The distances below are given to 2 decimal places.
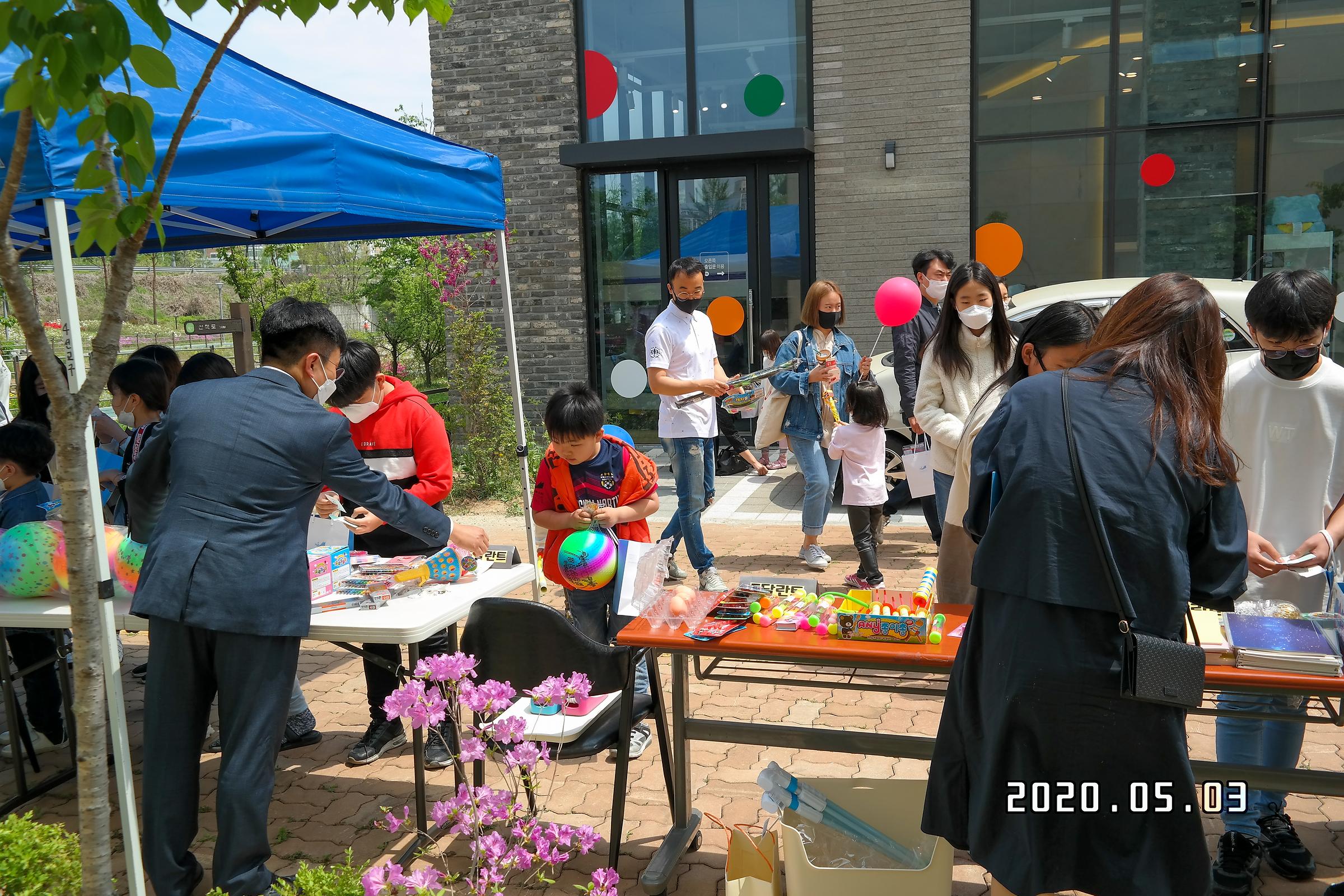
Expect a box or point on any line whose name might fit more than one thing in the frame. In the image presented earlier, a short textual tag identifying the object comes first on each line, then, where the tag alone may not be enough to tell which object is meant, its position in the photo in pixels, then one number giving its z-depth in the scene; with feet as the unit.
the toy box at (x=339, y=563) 12.26
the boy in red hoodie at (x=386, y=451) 13.39
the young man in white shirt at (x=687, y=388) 19.38
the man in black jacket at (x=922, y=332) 19.39
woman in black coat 6.58
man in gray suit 9.32
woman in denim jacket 20.43
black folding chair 10.00
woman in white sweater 14.43
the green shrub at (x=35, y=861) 7.61
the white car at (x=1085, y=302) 22.21
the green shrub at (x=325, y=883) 7.19
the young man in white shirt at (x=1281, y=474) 9.87
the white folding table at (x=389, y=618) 10.58
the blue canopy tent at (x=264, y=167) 9.55
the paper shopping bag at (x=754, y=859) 9.24
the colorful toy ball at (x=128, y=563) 11.75
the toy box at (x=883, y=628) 9.42
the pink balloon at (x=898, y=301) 22.84
